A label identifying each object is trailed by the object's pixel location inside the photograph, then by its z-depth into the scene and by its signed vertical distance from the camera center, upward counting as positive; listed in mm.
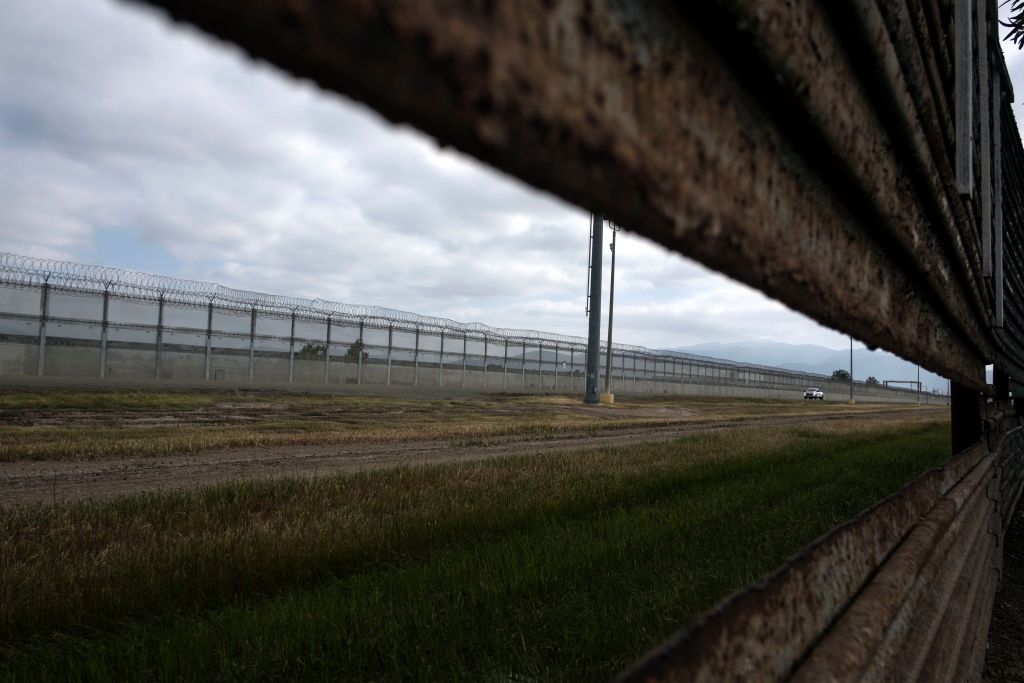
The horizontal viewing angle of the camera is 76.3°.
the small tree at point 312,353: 35031 +377
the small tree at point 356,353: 37219 +522
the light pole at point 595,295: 27845 +3367
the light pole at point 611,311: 31109 +3184
